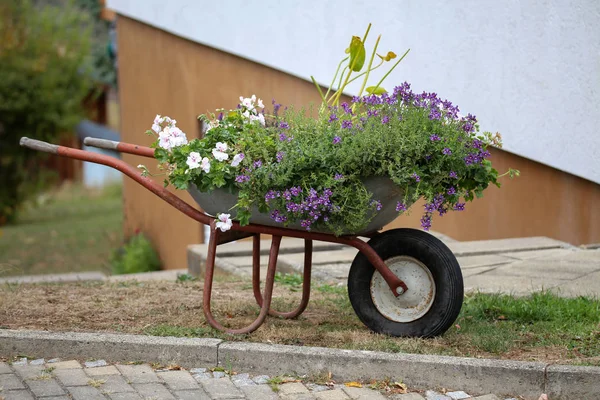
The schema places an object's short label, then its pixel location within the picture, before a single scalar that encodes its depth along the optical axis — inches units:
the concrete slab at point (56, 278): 264.7
